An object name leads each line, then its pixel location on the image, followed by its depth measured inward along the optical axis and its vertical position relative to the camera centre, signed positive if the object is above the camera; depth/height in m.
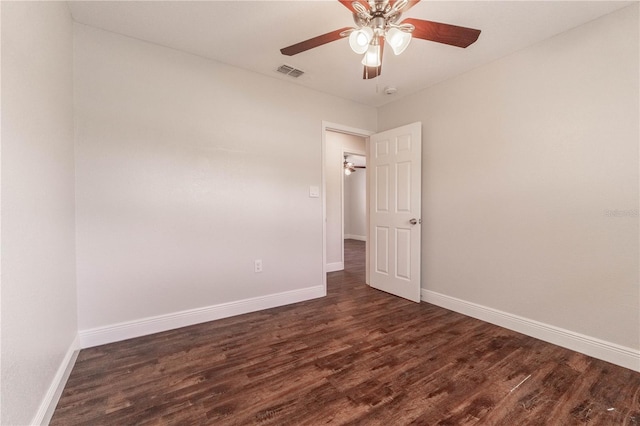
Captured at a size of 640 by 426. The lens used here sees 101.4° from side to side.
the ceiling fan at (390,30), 1.41 +1.02
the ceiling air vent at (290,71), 2.64 +1.41
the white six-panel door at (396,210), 3.06 -0.05
